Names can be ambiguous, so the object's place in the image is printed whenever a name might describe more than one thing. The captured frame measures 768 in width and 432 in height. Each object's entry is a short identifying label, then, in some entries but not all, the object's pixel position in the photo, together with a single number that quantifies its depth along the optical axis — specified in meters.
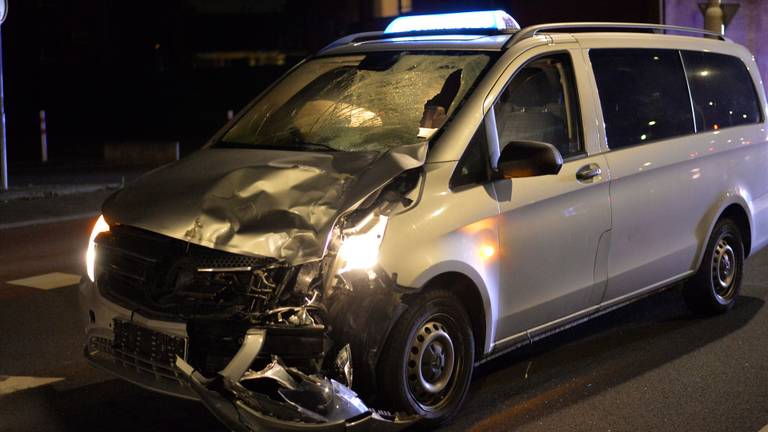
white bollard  21.54
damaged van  4.52
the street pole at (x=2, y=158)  15.68
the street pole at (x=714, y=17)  14.72
